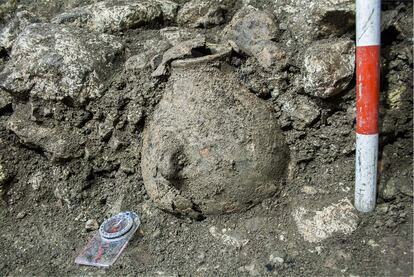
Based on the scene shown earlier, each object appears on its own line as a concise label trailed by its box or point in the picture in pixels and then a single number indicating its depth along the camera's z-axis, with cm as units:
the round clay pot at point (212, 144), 43
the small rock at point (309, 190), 45
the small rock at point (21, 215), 53
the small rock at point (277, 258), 40
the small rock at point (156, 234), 45
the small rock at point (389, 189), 42
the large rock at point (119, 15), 54
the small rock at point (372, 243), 39
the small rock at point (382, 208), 41
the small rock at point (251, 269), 39
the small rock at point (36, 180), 53
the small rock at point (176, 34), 51
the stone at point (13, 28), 59
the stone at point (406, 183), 41
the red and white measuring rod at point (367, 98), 37
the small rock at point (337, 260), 38
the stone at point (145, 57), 49
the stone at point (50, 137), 51
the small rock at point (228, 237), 43
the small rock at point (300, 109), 45
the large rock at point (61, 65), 49
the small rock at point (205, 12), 53
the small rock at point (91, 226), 49
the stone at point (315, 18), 43
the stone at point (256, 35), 45
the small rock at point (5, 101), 55
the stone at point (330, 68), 42
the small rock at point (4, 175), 53
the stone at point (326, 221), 41
